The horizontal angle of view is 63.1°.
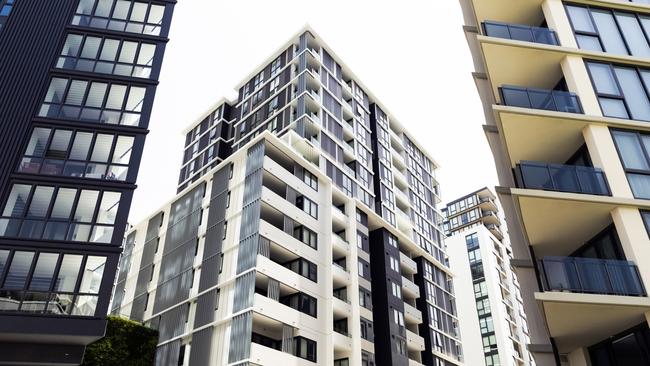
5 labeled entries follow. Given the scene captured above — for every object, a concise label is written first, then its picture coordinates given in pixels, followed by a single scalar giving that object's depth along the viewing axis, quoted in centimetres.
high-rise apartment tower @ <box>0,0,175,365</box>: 2408
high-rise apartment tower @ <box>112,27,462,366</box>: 3941
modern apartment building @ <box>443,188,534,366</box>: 8081
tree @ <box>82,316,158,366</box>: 3762
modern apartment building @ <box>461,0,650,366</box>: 1429
